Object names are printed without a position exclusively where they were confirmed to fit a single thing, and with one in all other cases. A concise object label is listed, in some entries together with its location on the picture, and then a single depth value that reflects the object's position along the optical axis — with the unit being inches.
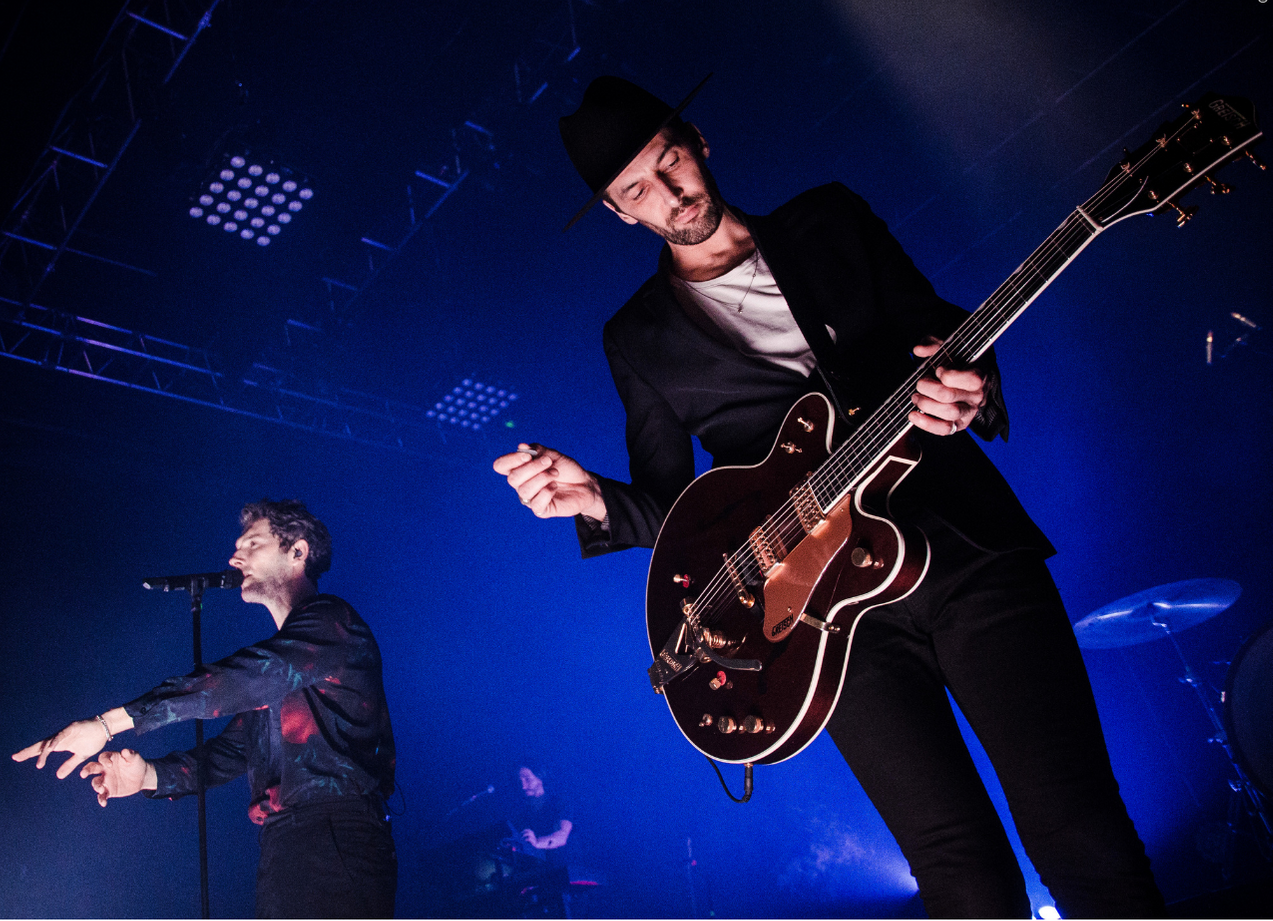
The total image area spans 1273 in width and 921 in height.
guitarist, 58.2
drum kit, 172.4
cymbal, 199.5
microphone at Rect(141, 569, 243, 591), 147.9
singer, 121.2
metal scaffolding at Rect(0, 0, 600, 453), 216.7
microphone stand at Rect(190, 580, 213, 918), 122.1
